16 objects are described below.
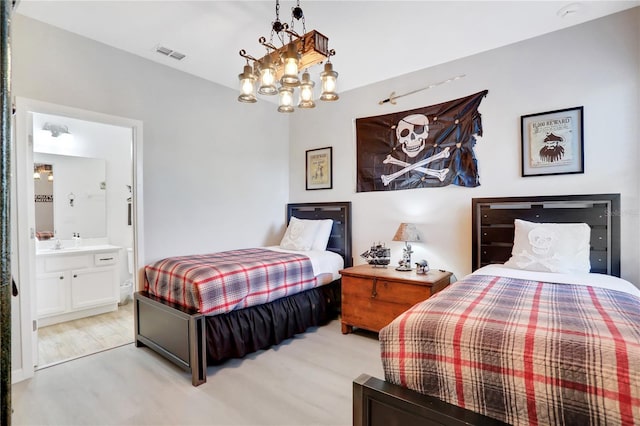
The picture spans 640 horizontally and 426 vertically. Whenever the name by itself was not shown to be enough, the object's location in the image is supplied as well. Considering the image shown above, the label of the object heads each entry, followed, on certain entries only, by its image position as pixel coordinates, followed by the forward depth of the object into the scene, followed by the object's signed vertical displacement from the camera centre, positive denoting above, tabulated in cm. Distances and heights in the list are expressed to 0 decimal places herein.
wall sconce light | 386 +102
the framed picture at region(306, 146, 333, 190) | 420 +57
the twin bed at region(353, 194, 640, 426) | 107 -55
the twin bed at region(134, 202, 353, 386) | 245 -77
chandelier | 211 +97
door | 245 -14
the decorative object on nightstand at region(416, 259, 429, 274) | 307 -54
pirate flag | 319 +68
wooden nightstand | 283 -74
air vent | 301 +151
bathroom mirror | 389 +23
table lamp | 327 -26
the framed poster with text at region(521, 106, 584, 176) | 267 +56
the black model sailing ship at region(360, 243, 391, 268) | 345 -48
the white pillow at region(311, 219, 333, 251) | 393 -28
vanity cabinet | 344 -79
